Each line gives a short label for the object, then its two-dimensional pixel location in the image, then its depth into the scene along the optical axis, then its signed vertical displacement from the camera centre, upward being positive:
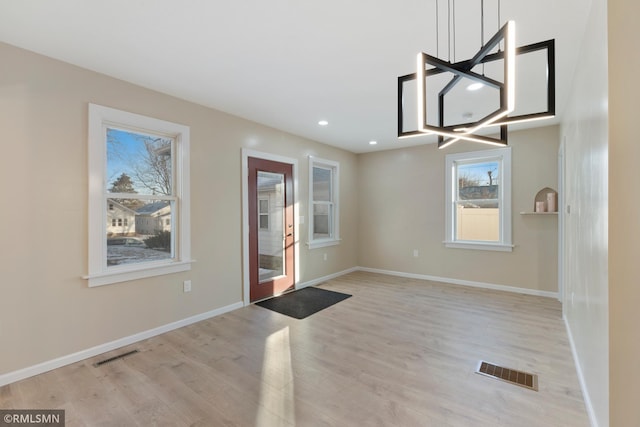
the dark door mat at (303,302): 3.90 -1.31
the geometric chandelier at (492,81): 1.13 +0.57
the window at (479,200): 4.77 +0.20
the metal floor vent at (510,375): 2.25 -1.32
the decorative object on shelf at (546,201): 4.25 +0.15
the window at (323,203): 5.33 +0.17
